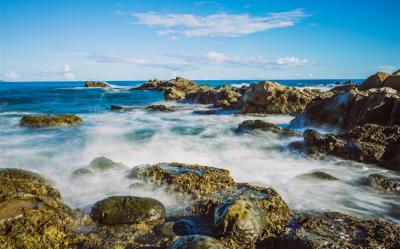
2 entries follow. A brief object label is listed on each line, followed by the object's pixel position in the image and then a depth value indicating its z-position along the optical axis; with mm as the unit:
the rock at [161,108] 24719
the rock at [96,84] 83750
